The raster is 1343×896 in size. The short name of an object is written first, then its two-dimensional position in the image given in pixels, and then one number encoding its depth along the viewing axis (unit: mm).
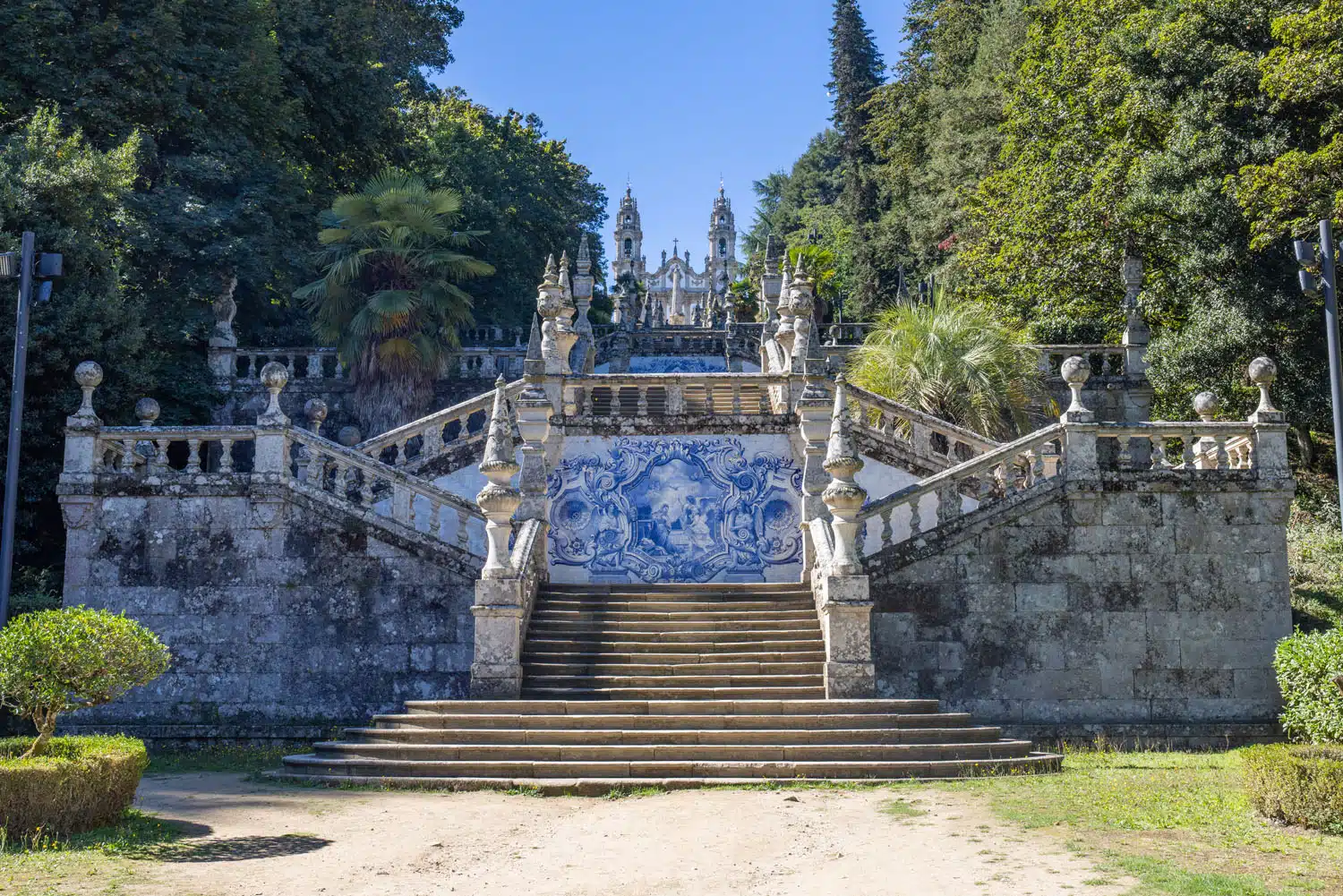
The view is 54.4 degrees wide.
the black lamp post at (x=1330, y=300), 14703
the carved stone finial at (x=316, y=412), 18672
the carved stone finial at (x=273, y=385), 16734
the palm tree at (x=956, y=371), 21781
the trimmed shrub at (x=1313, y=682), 13250
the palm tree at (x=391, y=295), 23469
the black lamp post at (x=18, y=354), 14312
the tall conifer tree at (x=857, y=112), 46531
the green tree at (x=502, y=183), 34406
